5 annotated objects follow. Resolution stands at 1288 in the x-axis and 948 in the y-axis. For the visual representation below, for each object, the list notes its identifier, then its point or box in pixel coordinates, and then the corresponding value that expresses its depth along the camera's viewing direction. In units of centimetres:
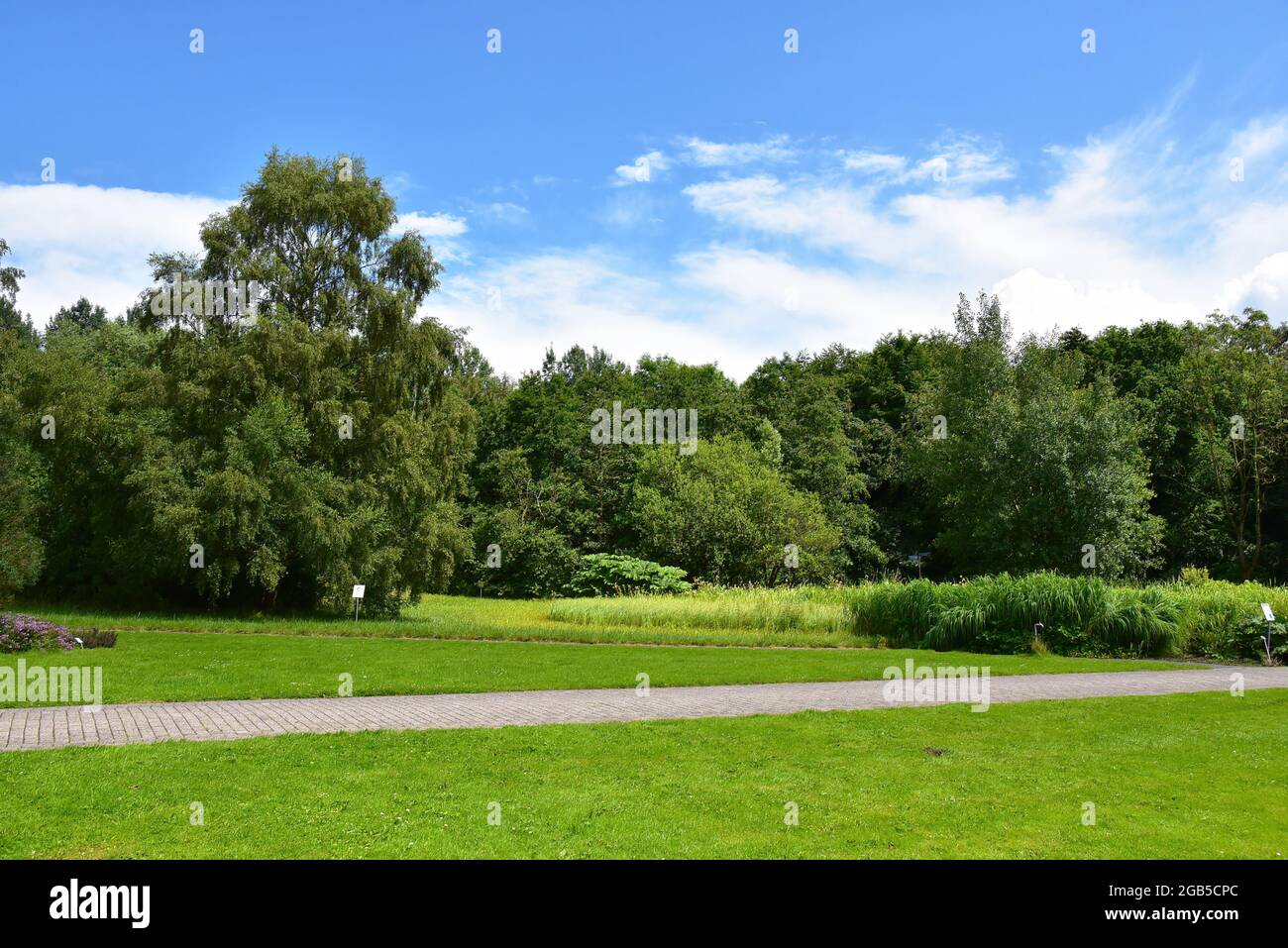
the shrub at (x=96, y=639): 1730
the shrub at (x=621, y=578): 4122
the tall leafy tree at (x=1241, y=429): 4384
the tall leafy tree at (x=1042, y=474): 3641
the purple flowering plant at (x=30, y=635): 1593
